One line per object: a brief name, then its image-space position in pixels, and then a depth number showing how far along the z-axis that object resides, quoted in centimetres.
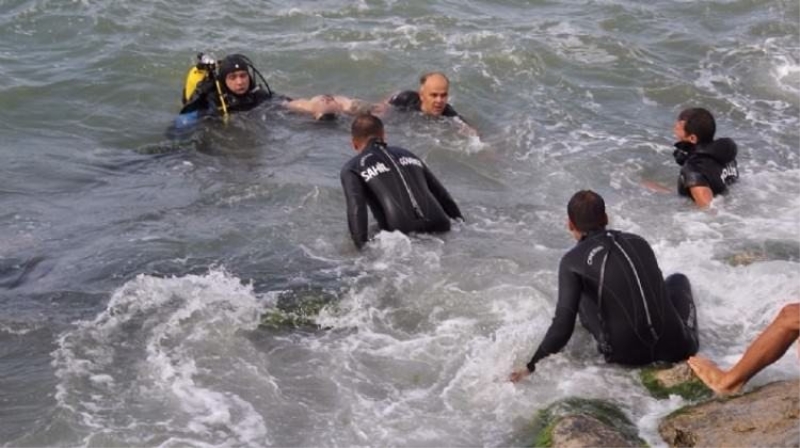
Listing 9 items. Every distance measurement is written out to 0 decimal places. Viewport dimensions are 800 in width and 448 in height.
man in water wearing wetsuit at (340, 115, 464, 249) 846
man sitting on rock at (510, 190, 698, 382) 636
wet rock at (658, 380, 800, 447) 520
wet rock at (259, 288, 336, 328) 748
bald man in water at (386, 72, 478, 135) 1121
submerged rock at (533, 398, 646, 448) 550
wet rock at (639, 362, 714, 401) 620
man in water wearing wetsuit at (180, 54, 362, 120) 1180
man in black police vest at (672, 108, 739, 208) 948
